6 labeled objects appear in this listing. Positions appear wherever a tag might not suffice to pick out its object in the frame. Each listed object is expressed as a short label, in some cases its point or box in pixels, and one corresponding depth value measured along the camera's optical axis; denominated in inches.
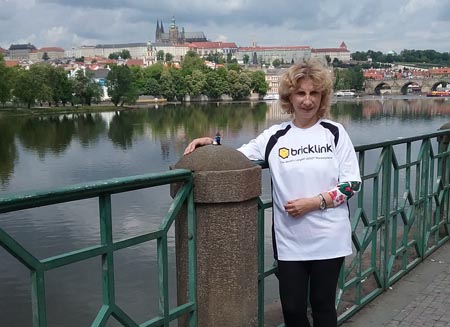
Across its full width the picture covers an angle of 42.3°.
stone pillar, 109.9
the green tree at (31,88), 2864.2
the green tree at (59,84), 3107.8
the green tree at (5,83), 2647.6
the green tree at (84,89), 3287.4
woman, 108.9
